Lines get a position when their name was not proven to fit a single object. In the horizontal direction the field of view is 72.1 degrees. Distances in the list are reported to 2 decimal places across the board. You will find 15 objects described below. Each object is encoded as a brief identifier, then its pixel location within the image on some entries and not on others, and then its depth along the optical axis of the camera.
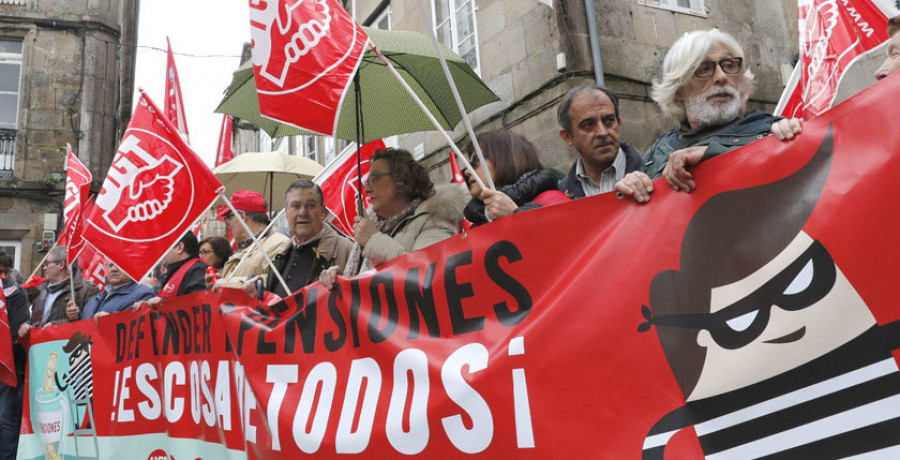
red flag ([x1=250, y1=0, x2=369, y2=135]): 2.49
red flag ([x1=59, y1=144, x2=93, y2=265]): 4.56
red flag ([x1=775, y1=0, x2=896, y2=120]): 3.62
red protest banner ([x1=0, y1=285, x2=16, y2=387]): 4.63
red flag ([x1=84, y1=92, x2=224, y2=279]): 3.37
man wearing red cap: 3.97
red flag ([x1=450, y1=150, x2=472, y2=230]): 5.90
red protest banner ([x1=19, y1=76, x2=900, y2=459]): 1.43
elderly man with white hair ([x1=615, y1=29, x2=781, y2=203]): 2.12
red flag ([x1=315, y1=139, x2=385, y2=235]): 5.89
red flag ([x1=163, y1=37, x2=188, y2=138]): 5.27
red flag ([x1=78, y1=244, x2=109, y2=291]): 5.93
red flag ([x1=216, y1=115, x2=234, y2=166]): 7.59
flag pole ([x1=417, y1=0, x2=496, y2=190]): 2.19
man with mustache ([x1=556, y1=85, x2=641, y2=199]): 2.67
